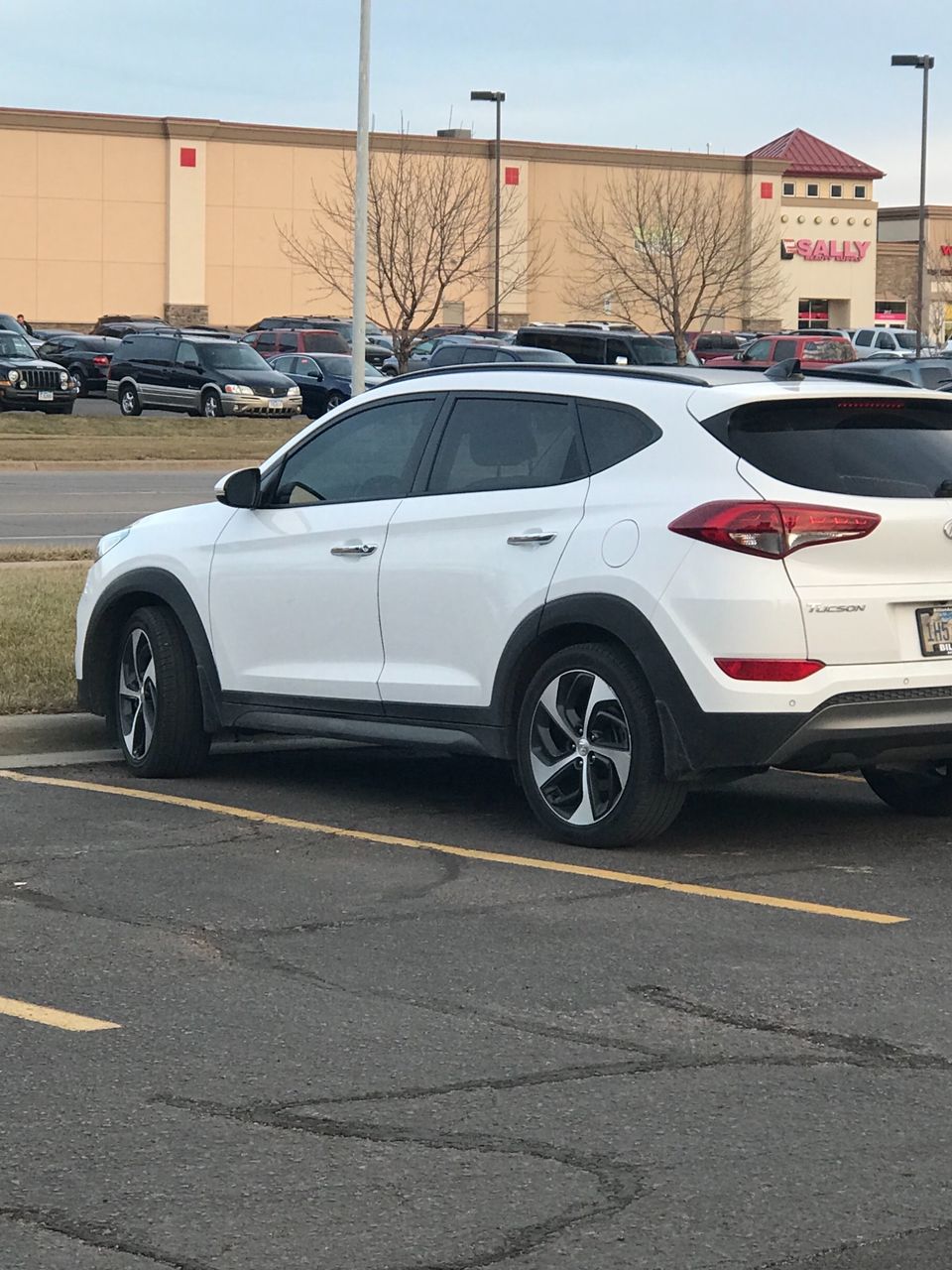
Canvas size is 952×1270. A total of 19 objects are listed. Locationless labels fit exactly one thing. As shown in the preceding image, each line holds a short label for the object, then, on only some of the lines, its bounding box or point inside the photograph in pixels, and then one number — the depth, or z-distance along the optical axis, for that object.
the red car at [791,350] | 46.16
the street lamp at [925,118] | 48.75
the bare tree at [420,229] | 48.94
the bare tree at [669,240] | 66.75
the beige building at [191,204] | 74.62
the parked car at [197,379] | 42.06
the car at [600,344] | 41.69
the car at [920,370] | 27.69
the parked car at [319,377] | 46.47
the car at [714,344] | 58.88
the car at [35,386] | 40.25
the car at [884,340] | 60.94
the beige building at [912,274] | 86.31
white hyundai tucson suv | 7.15
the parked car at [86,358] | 53.22
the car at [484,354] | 35.75
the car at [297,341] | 54.12
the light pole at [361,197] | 25.28
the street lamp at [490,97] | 61.66
